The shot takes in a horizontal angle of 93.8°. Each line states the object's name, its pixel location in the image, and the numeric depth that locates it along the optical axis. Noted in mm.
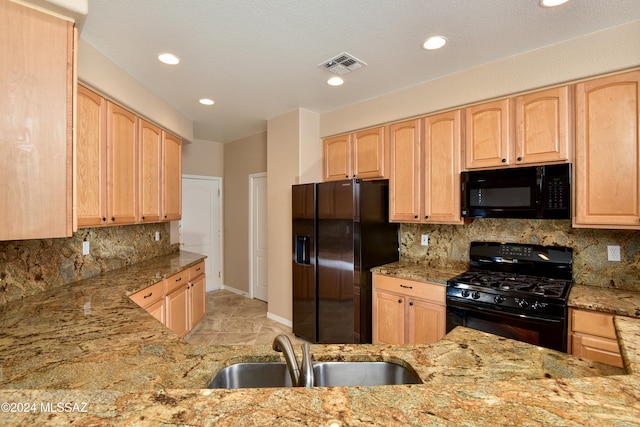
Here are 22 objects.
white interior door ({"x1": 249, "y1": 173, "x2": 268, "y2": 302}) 4828
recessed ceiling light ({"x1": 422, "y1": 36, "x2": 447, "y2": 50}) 2133
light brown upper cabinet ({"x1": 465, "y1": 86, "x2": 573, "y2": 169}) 2209
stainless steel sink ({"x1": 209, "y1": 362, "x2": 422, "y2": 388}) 1044
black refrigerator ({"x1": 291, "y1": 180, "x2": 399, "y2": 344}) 2912
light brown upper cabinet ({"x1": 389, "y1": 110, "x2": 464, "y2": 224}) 2723
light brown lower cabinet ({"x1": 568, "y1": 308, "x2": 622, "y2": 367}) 1841
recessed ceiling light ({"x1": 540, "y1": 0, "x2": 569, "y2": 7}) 1736
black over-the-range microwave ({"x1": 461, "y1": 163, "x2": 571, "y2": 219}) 2186
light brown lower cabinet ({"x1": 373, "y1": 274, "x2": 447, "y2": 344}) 2541
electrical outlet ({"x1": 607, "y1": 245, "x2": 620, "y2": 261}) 2242
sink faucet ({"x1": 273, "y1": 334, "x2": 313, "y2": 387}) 917
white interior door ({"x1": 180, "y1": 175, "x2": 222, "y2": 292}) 4973
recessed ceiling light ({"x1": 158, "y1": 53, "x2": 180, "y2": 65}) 2354
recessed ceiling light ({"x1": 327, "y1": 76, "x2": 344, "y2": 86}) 2775
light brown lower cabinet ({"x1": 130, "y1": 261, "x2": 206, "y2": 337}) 2553
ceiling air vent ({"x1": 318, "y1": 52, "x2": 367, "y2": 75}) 2385
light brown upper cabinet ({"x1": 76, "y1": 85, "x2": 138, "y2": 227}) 2199
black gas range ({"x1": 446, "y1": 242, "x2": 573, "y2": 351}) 2006
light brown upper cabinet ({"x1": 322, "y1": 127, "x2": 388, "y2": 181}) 3232
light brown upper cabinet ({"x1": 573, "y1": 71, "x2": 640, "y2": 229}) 1969
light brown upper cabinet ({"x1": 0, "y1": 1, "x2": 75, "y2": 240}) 1196
